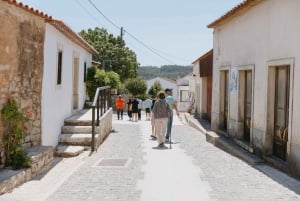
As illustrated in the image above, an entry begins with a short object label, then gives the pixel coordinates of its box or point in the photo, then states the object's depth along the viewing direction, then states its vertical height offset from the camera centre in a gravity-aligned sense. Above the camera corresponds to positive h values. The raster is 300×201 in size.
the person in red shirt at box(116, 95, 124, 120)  23.51 -0.41
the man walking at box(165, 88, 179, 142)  12.96 -0.19
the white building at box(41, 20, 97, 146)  10.12 +0.58
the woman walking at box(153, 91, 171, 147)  11.89 -0.53
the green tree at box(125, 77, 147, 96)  53.25 +1.32
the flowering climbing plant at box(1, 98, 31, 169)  7.43 -0.73
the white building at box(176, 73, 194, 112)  47.14 +0.57
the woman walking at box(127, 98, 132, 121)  23.22 -0.73
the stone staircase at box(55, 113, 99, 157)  10.57 -1.09
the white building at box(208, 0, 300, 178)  8.00 +0.50
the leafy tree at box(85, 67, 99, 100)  18.42 +0.61
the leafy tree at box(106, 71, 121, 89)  22.20 +0.86
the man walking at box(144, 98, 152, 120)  24.48 -0.47
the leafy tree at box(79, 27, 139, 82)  52.34 +5.43
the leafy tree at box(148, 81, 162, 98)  68.16 +1.26
